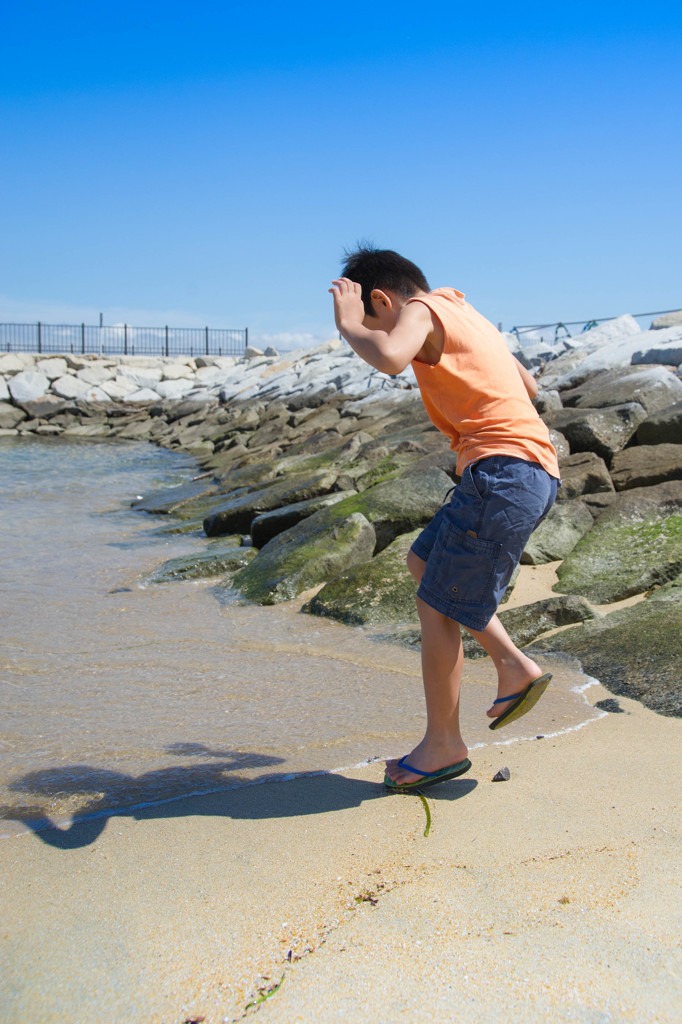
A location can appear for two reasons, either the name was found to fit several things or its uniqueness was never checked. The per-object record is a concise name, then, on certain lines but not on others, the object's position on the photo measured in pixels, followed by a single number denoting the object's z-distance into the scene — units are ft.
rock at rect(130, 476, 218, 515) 38.10
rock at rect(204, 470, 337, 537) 27.91
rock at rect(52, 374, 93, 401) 106.52
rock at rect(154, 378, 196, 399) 111.96
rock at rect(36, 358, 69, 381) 110.22
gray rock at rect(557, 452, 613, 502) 20.84
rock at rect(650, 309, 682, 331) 52.13
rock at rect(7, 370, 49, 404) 103.76
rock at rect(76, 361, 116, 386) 112.06
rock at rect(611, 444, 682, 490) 20.41
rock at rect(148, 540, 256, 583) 22.02
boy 7.70
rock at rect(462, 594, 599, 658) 13.93
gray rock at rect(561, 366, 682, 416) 27.02
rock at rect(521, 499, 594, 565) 17.80
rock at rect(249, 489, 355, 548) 24.76
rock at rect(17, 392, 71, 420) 100.73
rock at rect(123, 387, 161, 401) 108.88
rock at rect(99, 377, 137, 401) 109.91
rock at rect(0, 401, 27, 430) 97.25
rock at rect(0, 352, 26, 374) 109.60
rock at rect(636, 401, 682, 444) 22.98
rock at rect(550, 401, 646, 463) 23.49
